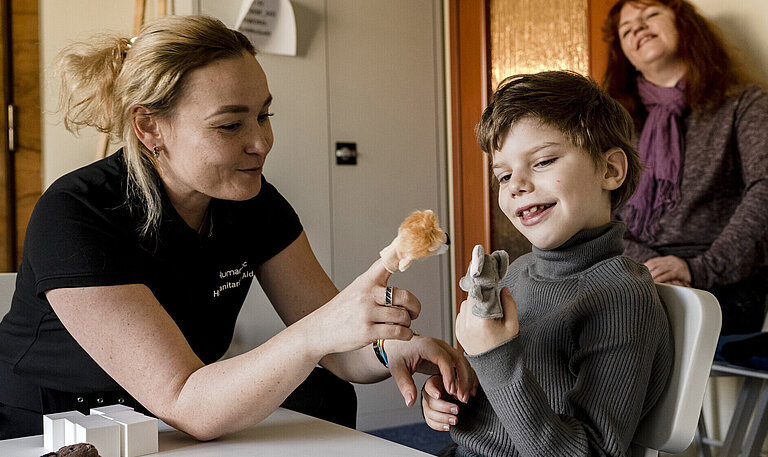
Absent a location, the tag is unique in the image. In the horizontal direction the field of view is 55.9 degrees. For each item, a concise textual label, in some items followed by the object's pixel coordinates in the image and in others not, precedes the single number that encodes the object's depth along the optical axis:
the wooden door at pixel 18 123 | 2.71
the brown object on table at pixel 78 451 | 0.74
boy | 0.88
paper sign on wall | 3.02
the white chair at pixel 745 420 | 1.99
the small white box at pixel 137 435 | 0.85
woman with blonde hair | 0.97
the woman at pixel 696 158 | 2.09
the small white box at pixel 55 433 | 0.89
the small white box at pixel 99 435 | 0.84
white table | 0.86
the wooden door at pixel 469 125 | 3.30
